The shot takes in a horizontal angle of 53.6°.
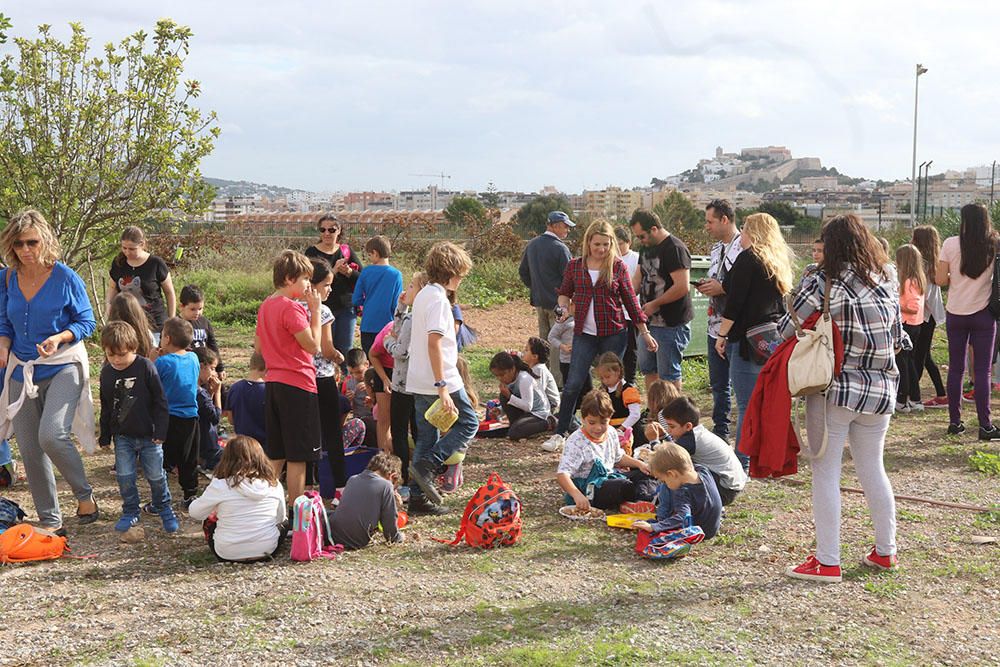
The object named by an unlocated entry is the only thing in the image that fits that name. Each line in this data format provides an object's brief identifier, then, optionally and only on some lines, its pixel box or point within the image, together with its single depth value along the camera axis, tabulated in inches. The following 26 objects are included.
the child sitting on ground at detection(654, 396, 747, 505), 233.9
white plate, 245.2
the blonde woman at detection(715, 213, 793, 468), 258.1
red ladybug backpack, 220.5
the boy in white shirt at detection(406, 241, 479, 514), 239.1
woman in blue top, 223.1
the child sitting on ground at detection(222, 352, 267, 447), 259.8
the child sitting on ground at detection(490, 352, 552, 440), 330.6
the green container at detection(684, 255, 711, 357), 473.4
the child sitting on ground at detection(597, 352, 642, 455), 293.9
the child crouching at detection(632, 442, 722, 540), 218.1
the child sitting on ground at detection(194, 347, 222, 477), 274.7
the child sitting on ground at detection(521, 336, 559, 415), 338.3
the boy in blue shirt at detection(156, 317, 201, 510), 251.4
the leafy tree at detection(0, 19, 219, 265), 466.9
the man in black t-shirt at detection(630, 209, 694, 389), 315.3
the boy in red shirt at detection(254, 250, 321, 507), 225.1
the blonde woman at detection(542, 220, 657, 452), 300.4
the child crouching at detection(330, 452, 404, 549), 219.9
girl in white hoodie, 209.9
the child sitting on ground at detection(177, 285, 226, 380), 298.4
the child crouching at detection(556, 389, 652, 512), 249.8
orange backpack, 211.5
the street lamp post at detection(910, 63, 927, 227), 1302.9
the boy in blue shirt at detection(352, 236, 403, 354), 309.9
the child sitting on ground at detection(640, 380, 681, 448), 260.2
